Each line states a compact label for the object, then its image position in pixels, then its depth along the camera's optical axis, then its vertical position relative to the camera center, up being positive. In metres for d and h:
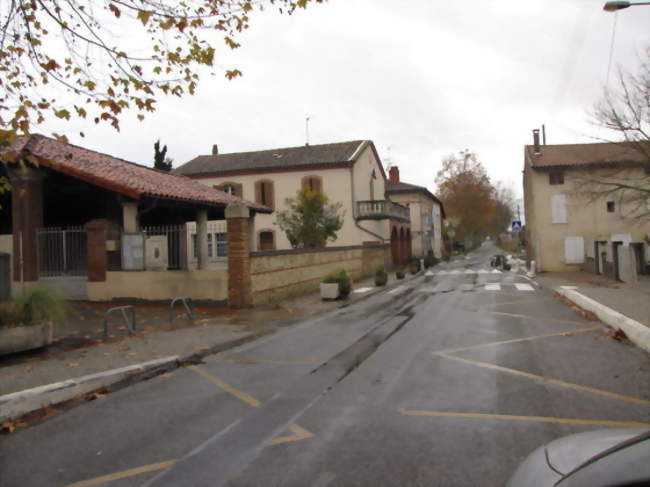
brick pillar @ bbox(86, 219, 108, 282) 15.25 +0.39
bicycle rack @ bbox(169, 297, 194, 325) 11.48 -1.37
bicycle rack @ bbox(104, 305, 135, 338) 9.68 -1.36
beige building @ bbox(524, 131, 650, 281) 30.05 +1.52
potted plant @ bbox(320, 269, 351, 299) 17.08 -1.16
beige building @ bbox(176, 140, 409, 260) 33.66 +4.78
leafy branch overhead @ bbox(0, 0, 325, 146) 6.99 +2.85
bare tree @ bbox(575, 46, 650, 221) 19.25 +3.59
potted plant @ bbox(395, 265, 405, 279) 27.13 -1.34
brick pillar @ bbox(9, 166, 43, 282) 15.45 +1.20
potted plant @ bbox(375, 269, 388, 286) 23.06 -1.32
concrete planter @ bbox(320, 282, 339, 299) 17.05 -1.28
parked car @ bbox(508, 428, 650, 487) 1.79 -0.92
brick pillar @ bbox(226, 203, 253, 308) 14.25 -0.07
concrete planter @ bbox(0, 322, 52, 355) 7.84 -1.16
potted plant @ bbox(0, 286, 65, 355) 7.91 -0.89
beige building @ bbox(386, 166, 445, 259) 47.84 +3.61
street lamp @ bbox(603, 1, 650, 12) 10.49 +4.72
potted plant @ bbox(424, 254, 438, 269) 40.15 -1.17
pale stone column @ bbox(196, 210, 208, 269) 18.05 +0.66
